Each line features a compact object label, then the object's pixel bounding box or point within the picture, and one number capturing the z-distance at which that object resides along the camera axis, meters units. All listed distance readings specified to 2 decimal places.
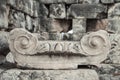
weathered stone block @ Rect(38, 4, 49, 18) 8.33
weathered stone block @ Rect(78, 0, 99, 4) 8.13
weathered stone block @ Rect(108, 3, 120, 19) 7.99
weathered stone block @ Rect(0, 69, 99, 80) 4.68
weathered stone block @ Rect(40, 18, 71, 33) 8.27
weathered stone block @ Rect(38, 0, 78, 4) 8.23
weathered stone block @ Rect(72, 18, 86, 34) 8.11
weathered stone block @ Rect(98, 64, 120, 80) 6.42
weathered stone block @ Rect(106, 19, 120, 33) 7.97
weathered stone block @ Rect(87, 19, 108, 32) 8.09
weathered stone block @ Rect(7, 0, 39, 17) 6.47
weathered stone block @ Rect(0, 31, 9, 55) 5.58
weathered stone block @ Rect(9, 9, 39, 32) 6.38
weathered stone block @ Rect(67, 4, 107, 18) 8.08
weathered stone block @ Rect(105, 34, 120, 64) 7.09
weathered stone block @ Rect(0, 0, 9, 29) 5.68
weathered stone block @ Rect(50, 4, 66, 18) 8.23
